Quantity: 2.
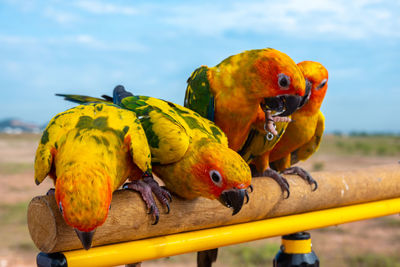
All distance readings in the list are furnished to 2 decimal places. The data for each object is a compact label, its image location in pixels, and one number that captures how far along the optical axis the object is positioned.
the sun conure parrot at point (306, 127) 1.29
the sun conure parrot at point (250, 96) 1.21
